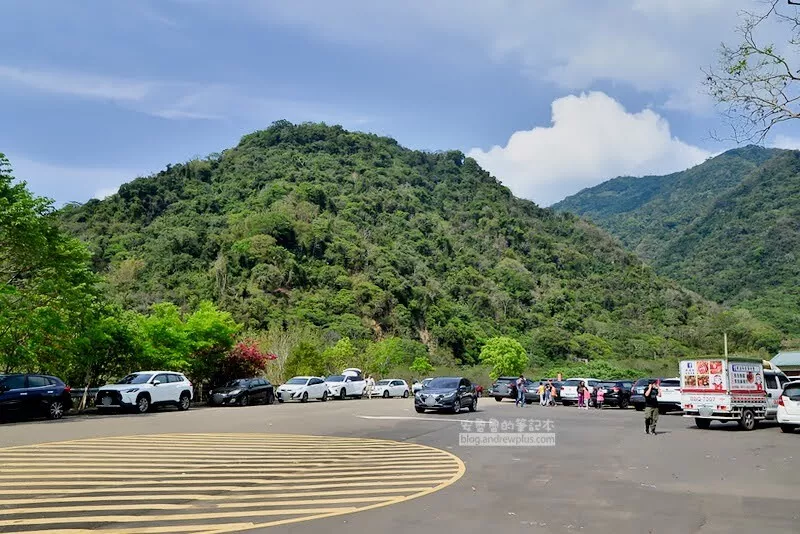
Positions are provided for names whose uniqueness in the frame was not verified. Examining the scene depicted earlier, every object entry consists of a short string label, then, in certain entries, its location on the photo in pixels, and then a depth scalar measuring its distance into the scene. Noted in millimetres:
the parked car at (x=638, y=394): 32781
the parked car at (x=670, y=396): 29578
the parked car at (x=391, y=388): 47312
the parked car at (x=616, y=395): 35688
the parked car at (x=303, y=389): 36094
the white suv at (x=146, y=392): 24719
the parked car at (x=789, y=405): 18344
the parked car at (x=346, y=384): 40688
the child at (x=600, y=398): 35031
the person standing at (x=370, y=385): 45978
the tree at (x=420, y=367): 63875
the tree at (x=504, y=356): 68438
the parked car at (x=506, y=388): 41844
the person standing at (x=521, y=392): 33188
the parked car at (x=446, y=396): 26031
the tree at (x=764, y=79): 10906
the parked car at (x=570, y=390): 38062
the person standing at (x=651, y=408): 18719
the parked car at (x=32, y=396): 20672
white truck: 19969
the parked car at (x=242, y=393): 31812
